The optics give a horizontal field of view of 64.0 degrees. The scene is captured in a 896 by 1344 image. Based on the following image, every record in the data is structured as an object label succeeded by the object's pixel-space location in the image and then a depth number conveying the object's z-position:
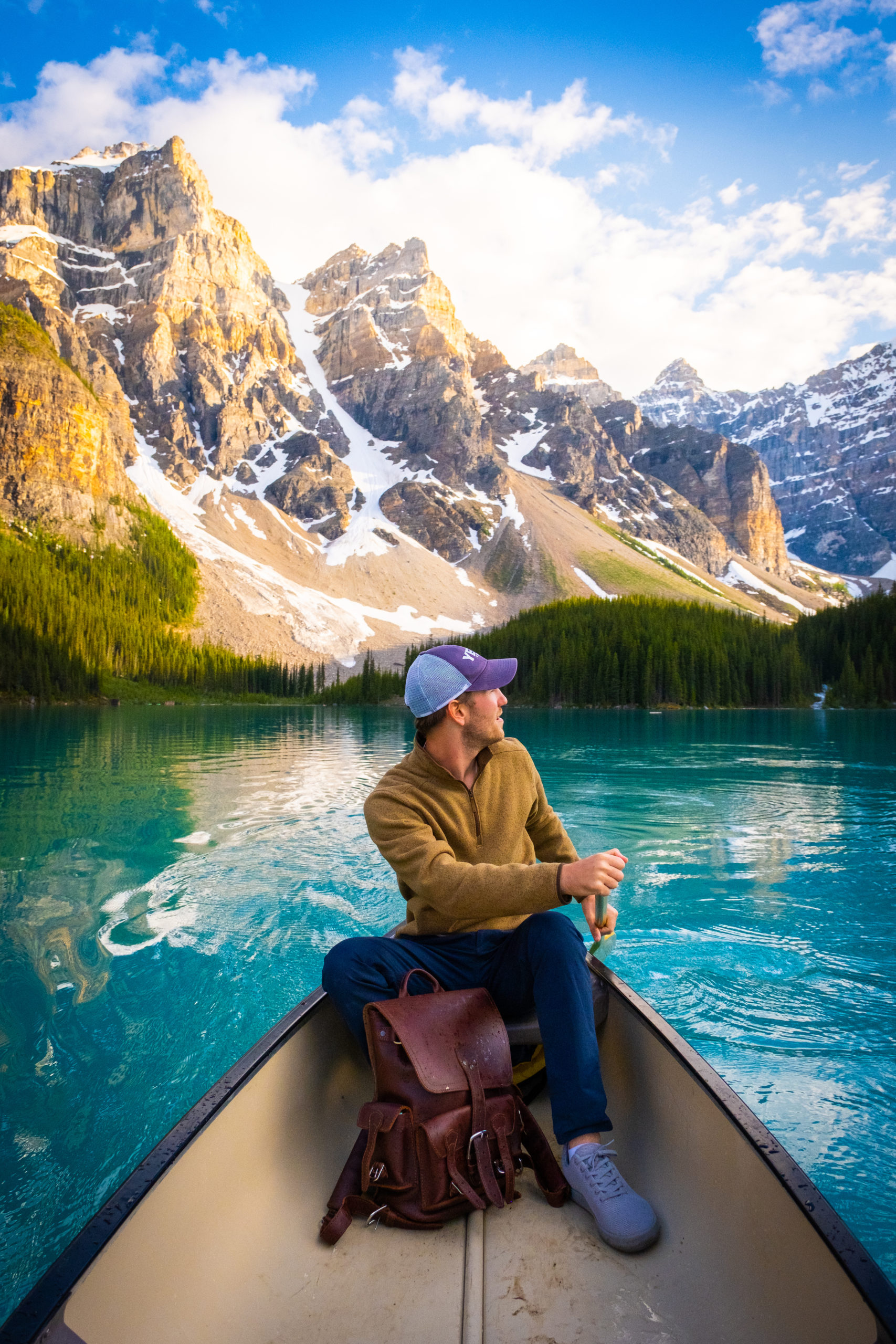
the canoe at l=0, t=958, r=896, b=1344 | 1.90
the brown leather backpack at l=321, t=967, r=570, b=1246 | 2.69
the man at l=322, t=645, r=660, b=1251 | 2.89
